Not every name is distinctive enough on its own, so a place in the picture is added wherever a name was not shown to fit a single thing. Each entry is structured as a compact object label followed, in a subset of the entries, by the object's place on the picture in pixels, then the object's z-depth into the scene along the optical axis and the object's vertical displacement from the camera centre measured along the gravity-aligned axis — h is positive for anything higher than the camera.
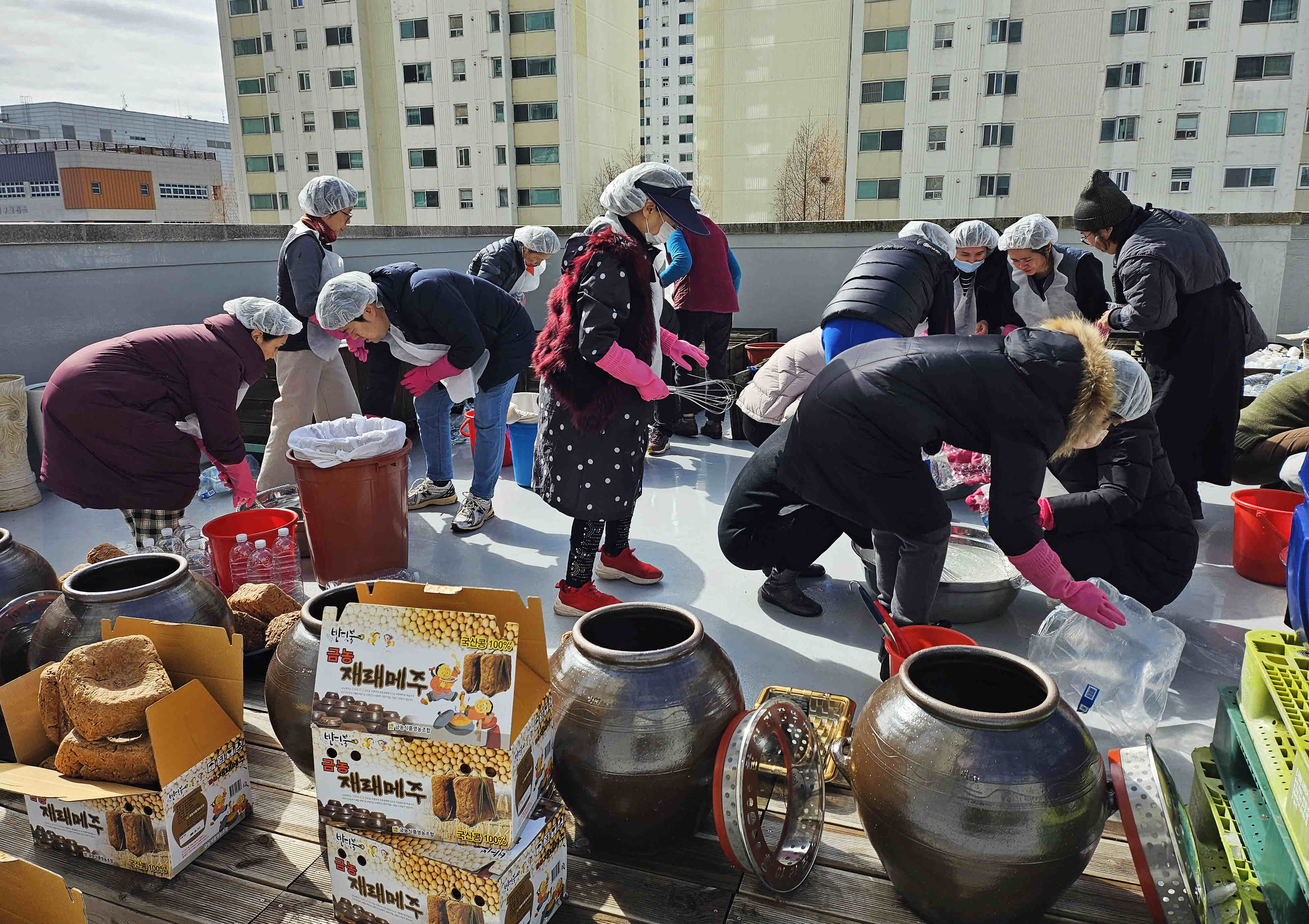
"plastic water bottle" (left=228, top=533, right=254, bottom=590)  3.09 -1.03
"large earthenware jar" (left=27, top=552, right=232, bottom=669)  1.87 -0.74
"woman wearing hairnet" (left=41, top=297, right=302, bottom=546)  3.02 -0.49
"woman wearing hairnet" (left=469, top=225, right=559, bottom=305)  4.91 +0.06
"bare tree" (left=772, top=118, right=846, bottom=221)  29.30 +2.92
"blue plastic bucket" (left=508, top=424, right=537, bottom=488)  4.48 -0.95
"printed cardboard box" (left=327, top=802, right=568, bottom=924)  1.34 -0.97
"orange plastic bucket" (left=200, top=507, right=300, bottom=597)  3.16 -0.98
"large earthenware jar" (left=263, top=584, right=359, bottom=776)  1.70 -0.82
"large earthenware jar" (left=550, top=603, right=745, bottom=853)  1.52 -0.83
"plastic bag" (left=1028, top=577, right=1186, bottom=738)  2.33 -1.15
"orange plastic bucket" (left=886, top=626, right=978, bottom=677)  2.22 -0.97
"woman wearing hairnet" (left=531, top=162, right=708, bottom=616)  2.62 -0.27
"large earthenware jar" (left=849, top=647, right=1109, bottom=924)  1.33 -0.85
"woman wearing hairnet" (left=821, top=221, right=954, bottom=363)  3.05 -0.12
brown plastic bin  3.22 -0.92
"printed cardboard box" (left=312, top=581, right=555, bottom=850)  1.34 -0.72
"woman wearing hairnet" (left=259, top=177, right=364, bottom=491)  3.92 -0.34
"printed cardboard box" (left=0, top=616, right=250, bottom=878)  1.52 -0.92
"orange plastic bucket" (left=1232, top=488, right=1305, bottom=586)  3.22 -1.06
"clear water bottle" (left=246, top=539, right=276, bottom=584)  3.10 -1.06
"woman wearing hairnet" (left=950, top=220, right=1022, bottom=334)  4.64 -0.12
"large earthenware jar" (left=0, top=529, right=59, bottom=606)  2.21 -0.77
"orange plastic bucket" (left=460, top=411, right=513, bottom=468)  4.12 -0.91
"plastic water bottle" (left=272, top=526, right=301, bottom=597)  3.20 -1.09
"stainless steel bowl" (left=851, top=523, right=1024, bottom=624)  2.86 -1.12
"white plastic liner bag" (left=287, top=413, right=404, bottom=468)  3.16 -0.64
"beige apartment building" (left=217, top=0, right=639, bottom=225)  27.41 +5.65
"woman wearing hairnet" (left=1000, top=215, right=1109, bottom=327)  4.26 -0.08
